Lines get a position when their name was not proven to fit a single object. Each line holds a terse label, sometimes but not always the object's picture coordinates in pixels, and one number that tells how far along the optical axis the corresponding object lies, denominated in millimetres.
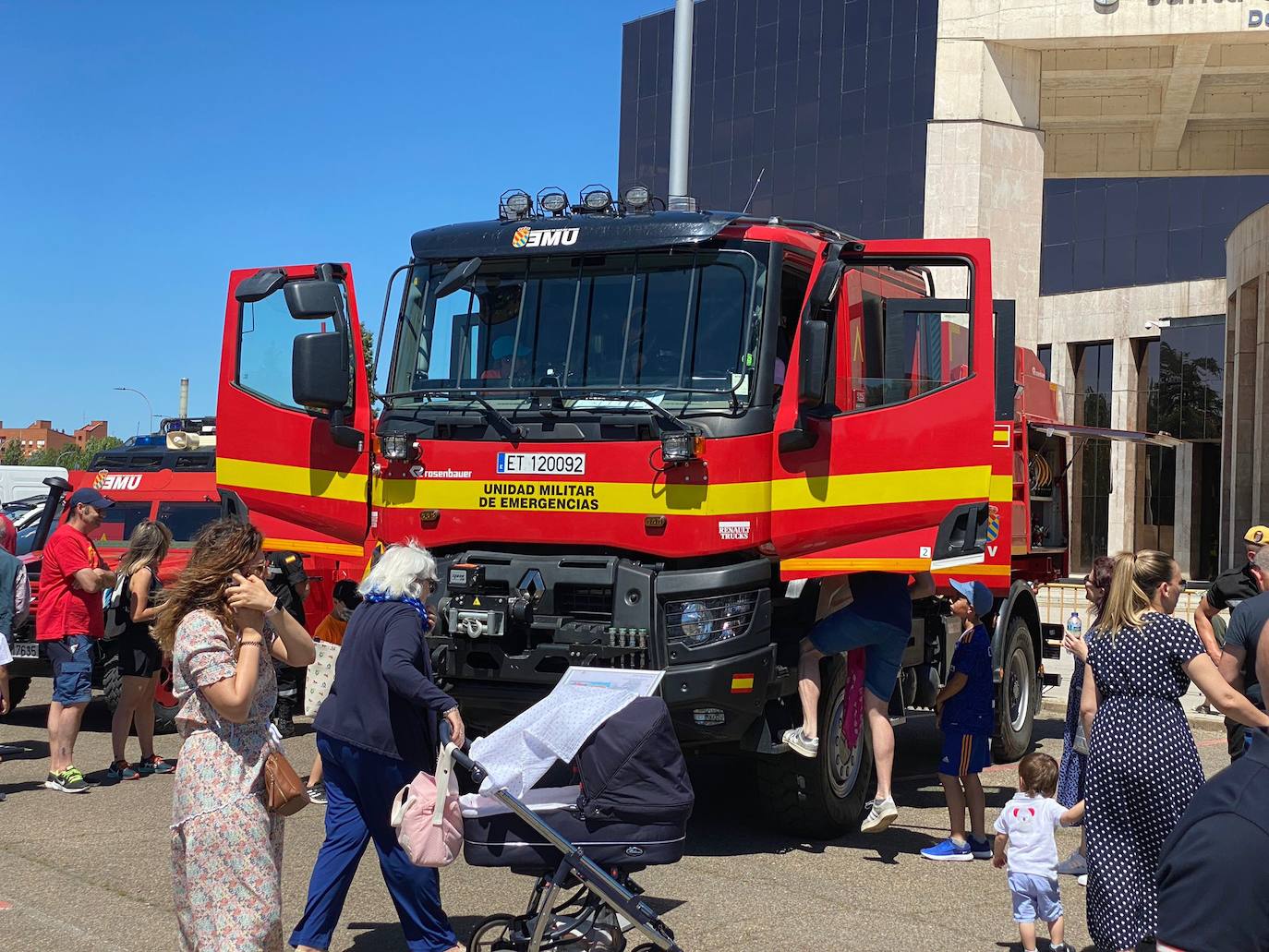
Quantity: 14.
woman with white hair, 5555
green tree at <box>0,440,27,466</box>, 89375
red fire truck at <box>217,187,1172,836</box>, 7715
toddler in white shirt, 6113
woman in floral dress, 4668
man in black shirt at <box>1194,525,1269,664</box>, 8141
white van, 22125
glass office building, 40469
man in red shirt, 9508
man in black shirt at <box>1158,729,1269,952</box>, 2527
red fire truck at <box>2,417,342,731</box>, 11688
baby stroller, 5430
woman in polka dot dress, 5520
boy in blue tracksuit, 8125
